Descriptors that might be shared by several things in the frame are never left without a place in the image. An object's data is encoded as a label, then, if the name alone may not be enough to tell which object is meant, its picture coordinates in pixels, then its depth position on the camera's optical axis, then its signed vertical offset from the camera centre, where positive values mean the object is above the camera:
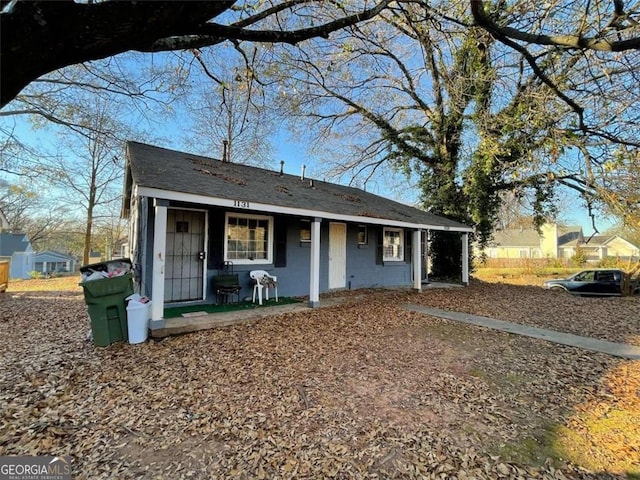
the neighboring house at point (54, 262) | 33.58 -1.18
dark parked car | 11.43 -1.11
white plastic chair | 7.90 -0.75
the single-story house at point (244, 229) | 6.14 +0.68
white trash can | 5.07 -1.15
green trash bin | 4.91 -0.92
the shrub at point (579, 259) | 24.00 -0.39
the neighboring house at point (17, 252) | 26.12 -0.01
